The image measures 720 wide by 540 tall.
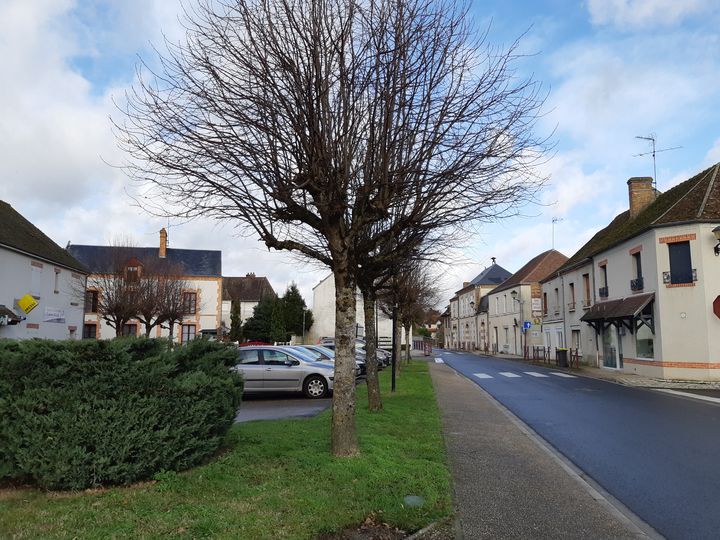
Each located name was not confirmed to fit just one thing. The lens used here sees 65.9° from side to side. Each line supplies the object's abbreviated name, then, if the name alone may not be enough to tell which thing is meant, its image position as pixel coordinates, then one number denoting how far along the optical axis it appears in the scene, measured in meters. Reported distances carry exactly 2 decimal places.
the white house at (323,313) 58.66
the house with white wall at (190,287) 46.66
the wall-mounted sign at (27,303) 14.81
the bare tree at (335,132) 6.11
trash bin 28.09
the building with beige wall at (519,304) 46.41
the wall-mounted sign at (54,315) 26.67
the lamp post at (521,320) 44.56
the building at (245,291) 71.28
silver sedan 14.34
